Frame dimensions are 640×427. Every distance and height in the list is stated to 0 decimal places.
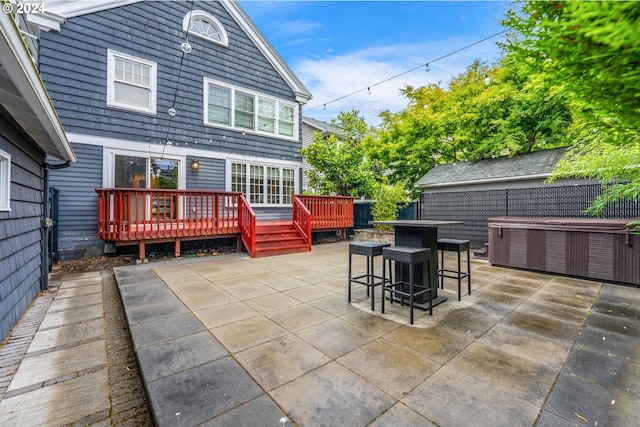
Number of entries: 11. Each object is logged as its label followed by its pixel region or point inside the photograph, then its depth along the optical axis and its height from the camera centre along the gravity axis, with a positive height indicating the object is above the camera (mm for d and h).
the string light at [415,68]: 5531 +3491
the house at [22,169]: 1910 +505
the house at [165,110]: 6289 +2817
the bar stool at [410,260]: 2904 -514
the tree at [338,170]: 9891 +1570
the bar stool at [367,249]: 3461 -471
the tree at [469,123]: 9031 +3237
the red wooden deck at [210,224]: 5781 -317
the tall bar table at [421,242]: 3406 -374
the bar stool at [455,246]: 3707 -448
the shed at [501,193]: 6242 +529
